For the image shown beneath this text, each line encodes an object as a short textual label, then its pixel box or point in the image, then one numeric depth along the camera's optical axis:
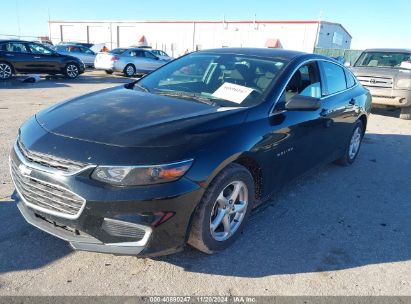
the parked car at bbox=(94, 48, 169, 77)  17.61
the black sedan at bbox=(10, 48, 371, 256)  2.39
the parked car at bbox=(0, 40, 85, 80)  13.39
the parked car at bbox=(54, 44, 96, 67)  20.16
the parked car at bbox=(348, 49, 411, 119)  9.54
